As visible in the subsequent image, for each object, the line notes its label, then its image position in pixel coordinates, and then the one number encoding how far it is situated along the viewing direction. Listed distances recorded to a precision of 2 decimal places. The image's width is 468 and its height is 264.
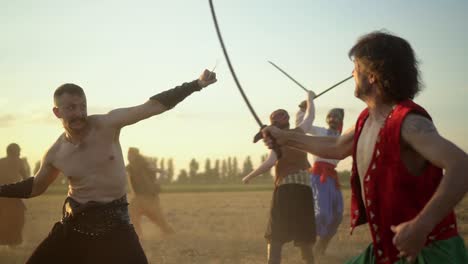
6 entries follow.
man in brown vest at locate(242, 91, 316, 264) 7.87
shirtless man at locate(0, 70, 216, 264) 4.91
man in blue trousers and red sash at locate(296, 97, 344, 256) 9.82
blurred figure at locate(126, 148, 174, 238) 13.88
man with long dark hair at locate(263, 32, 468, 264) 2.87
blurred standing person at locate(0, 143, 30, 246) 12.03
